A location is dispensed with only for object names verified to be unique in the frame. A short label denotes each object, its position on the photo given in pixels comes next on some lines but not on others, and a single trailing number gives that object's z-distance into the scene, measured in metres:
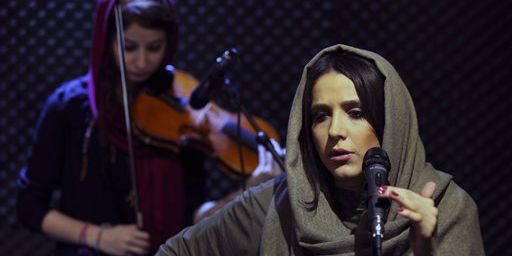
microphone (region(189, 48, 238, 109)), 2.51
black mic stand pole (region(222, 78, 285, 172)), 2.32
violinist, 2.82
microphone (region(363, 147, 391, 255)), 1.61
